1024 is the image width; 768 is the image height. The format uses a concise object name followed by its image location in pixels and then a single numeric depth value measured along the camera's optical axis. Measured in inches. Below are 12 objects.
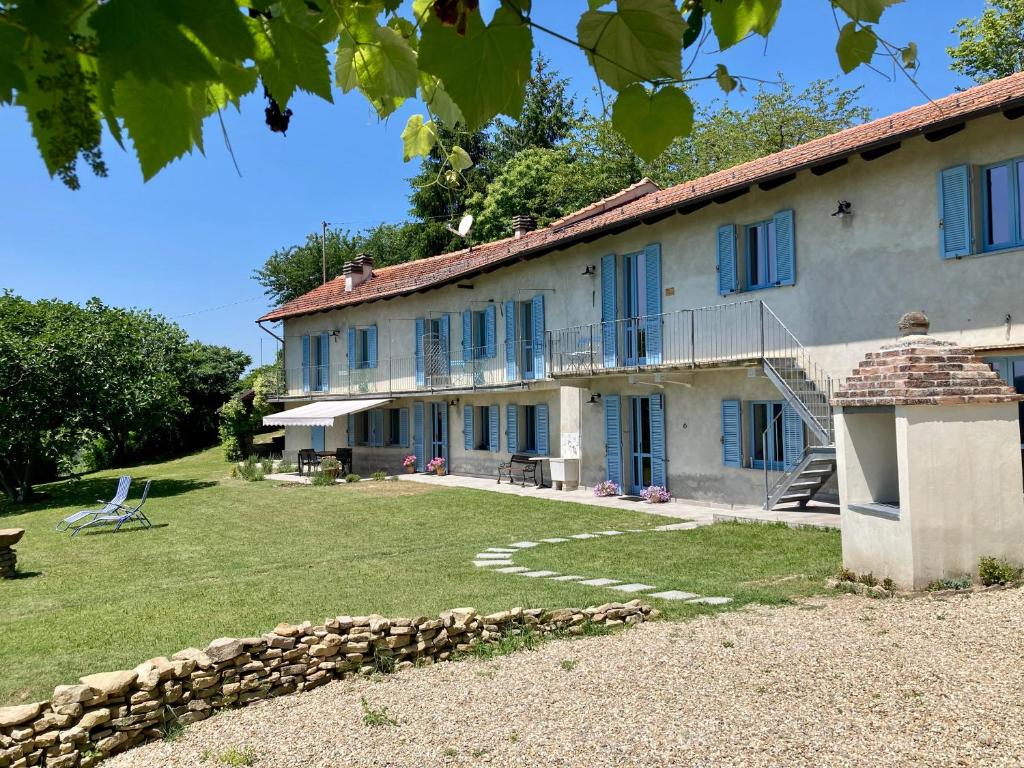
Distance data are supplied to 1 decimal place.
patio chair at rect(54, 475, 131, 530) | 631.8
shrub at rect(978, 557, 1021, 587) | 302.2
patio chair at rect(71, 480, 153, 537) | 624.5
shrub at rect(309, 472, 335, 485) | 928.9
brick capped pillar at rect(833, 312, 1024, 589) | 305.0
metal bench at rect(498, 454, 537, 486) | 851.4
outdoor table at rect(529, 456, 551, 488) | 820.6
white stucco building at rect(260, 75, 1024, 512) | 461.1
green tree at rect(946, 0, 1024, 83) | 974.4
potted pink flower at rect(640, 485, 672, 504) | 672.4
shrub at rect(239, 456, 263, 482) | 1027.0
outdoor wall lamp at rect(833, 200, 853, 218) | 527.5
